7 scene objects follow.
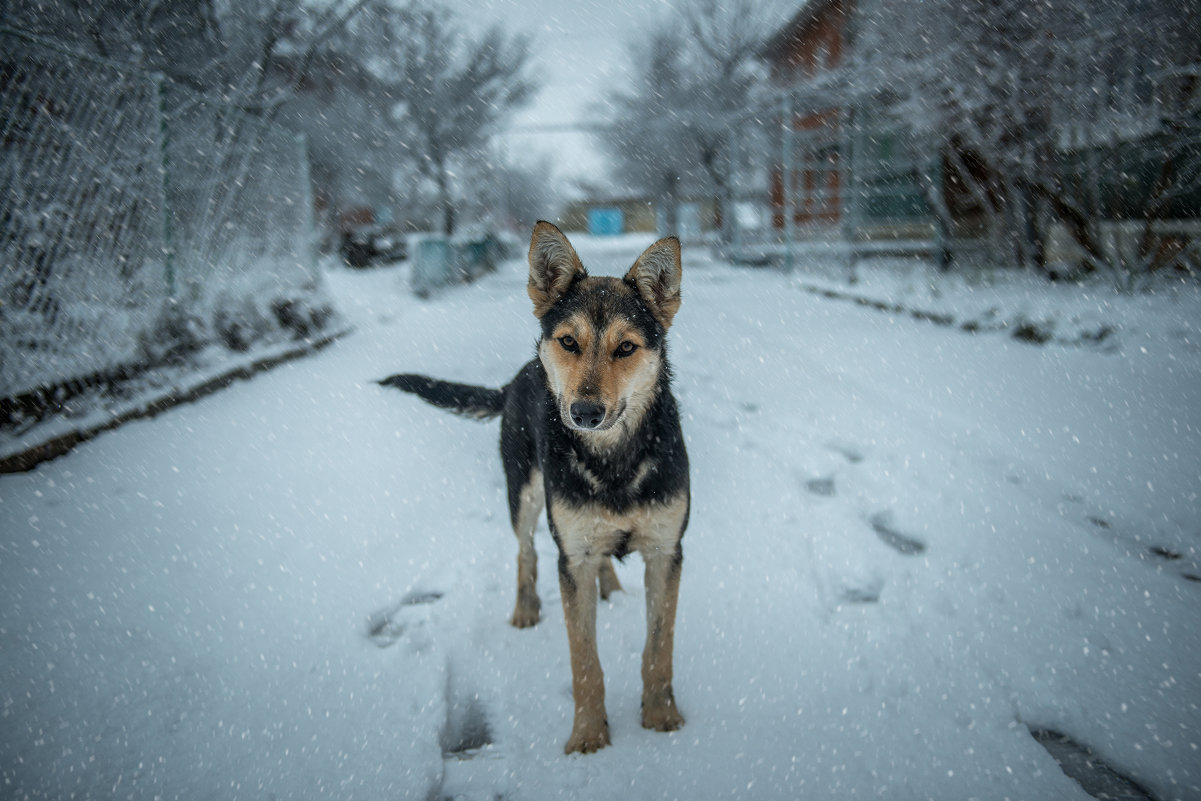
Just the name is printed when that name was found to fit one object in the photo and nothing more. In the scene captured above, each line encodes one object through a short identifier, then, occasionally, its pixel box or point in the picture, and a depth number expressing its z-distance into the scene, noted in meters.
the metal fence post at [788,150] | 13.96
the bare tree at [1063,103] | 6.67
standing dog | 2.10
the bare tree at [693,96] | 23.91
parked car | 17.67
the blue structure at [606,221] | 56.28
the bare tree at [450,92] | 20.31
